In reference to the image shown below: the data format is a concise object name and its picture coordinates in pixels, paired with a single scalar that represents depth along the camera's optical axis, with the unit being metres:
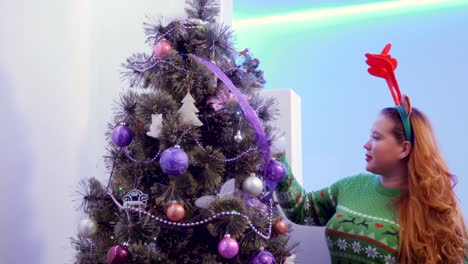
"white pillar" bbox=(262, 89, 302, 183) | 1.52
